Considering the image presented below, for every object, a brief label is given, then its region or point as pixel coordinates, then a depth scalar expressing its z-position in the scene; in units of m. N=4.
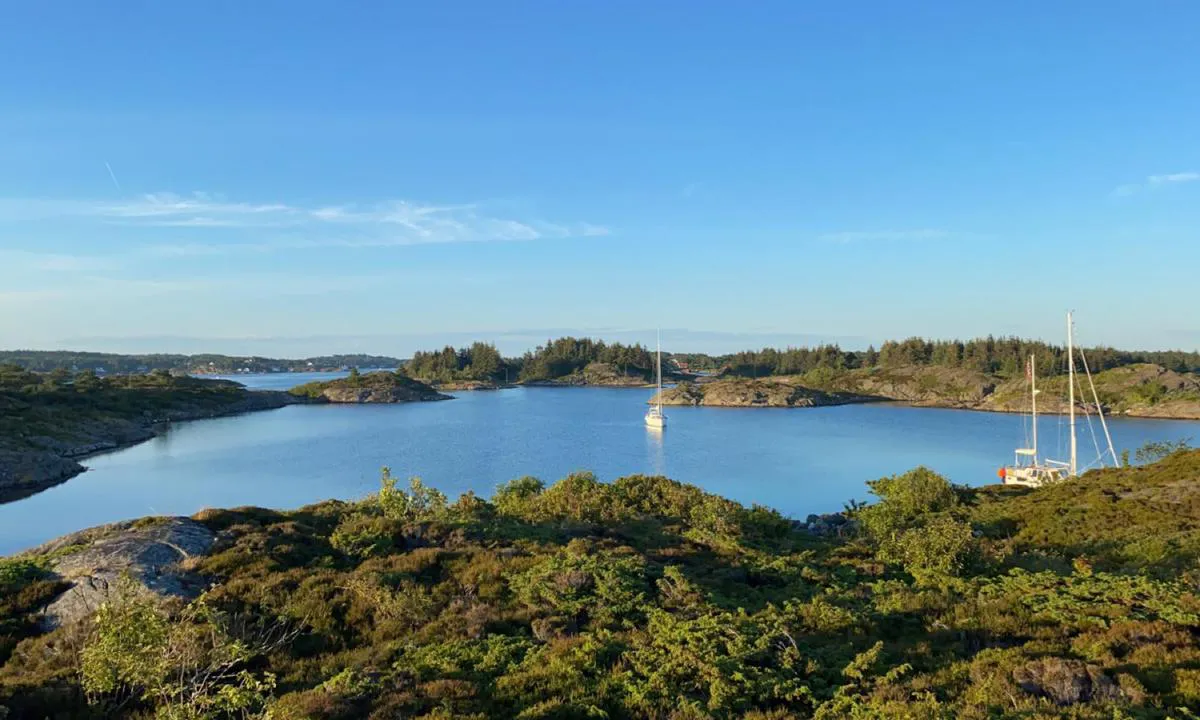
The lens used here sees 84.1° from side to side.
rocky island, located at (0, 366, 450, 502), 50.50
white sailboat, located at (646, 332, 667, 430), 76.31
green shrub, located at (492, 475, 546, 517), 20.36
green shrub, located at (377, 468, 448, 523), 15.79
